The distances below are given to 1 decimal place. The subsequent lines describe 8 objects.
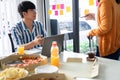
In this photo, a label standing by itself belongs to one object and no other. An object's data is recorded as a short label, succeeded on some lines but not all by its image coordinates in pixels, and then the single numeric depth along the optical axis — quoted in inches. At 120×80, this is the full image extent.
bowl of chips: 60.6
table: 67.6
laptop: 85.4
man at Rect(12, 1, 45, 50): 109.1
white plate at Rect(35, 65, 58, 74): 68.4
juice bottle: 78.1
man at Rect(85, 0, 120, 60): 101.2
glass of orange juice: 88.6
